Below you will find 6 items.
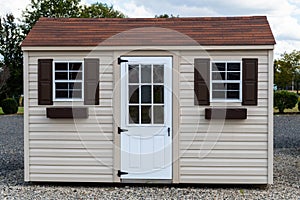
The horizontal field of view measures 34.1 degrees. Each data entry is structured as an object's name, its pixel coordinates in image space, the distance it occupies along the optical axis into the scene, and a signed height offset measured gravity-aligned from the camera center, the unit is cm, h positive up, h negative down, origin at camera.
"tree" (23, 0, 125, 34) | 3200 +527
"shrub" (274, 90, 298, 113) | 2308 -38
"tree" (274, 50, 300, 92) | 3148 +142
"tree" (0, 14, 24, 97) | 3203 +254
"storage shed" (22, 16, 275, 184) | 695 -25
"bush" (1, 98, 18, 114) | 2561 -85
